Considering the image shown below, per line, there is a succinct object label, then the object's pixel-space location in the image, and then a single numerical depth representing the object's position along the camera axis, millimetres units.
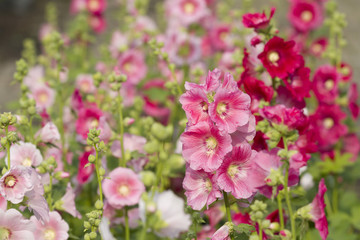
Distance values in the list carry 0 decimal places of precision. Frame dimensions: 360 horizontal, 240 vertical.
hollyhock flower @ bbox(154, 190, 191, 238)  1727
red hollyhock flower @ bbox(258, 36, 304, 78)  1847
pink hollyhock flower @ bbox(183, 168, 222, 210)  1693
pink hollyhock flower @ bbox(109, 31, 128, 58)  2841
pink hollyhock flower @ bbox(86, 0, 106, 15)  3197
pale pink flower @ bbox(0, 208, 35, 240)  1613
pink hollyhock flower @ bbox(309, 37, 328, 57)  3002
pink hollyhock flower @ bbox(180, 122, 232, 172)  1649
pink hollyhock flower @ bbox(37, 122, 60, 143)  1958
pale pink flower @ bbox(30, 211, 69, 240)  1802
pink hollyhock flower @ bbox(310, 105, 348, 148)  2389
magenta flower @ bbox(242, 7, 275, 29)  1858
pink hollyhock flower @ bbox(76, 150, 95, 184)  2066
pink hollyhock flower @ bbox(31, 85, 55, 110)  2550
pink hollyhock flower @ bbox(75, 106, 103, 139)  2150
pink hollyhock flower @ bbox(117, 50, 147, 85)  2721
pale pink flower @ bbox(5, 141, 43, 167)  1834
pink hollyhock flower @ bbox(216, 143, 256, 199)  1668
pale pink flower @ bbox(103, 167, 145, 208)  1946
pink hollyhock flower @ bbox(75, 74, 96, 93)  2622
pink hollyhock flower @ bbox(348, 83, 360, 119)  2425
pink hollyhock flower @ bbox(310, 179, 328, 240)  1758
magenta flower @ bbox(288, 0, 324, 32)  2892
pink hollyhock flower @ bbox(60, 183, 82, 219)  1921
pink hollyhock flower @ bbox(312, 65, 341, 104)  2364
